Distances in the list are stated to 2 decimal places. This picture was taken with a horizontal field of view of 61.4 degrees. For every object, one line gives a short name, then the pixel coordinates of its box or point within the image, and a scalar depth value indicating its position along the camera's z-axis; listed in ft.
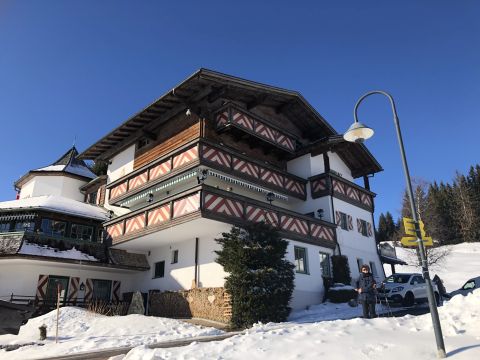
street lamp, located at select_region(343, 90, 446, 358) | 26.21
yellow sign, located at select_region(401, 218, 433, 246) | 29.25
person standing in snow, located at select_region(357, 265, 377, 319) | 46.73
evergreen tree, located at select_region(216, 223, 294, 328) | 53.93
